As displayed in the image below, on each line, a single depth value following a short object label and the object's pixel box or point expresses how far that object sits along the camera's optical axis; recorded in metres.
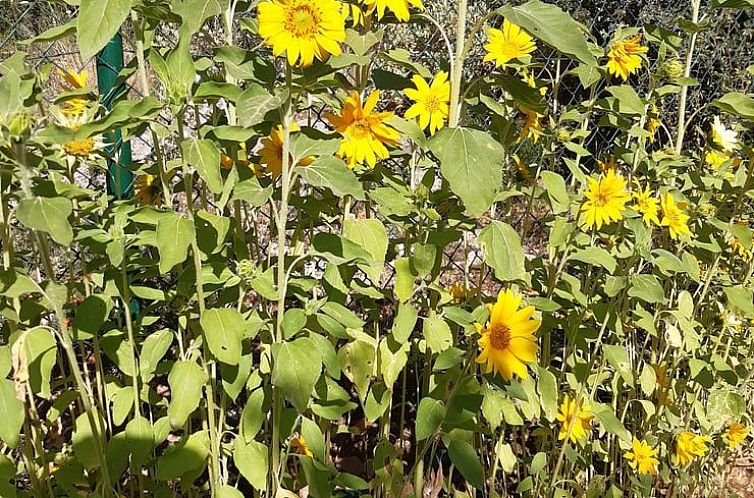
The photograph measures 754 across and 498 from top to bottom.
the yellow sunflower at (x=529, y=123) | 1.61
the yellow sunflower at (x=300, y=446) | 1.62
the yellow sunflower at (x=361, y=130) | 1.40
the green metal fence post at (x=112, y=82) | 2.10
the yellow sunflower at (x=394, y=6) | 1.24
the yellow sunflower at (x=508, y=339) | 1.37
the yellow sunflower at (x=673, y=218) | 1.69
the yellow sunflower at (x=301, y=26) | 1.11
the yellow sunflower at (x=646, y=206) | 1.67
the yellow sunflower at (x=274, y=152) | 1.41
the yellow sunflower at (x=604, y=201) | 1.58
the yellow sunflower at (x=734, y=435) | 1.91
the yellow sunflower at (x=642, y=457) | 1.74
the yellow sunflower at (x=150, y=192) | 1.57
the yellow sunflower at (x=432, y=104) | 1.49
